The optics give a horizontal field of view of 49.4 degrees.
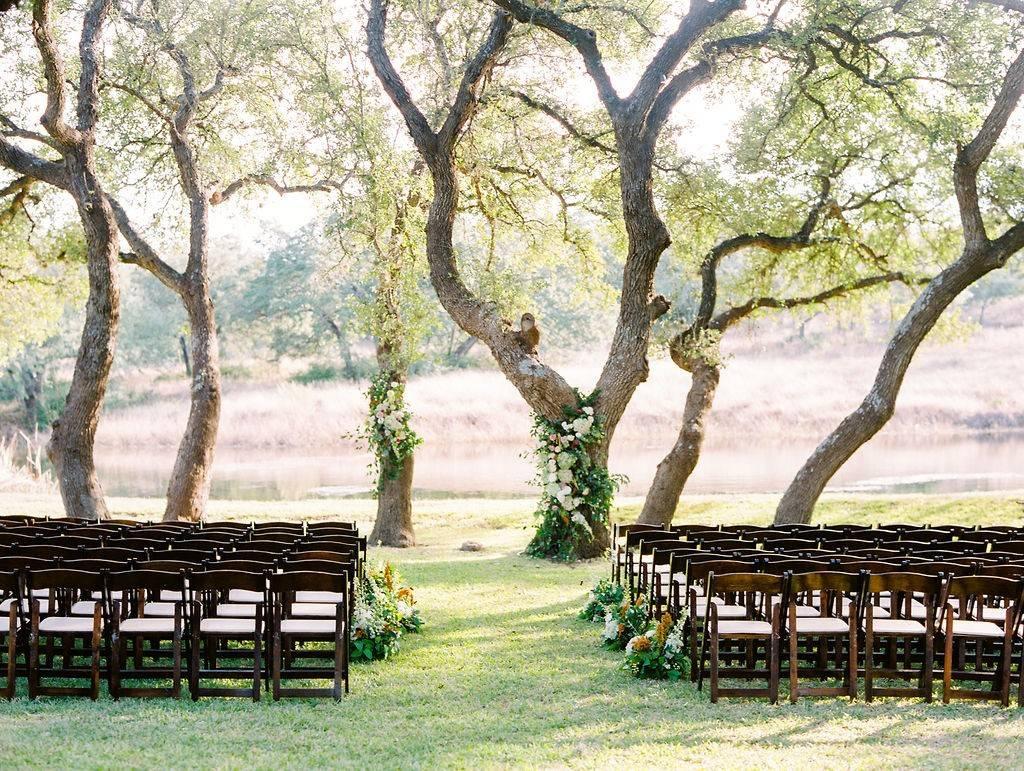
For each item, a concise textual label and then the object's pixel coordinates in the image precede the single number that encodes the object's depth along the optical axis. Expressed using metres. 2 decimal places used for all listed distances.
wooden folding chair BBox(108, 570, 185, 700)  7.30
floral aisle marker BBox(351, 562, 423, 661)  8.79
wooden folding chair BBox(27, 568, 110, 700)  7.21
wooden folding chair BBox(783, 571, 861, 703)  7.42
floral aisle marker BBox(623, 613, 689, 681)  8.05
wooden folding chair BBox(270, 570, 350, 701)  7.41
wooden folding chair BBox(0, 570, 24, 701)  7.07
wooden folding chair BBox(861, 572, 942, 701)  7.45
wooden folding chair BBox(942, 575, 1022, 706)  7.37
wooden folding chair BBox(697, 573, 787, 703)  7.38
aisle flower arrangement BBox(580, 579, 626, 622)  10.45
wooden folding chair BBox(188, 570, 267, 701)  7.29
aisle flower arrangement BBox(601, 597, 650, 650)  8.97
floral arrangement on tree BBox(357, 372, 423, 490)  18.44
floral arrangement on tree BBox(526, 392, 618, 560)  15.69
